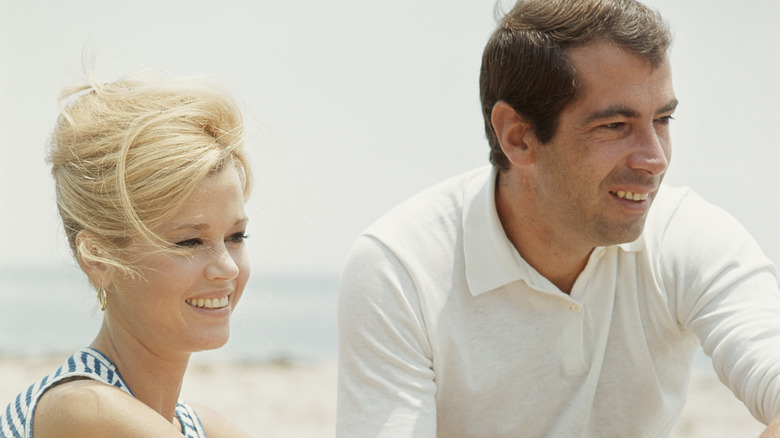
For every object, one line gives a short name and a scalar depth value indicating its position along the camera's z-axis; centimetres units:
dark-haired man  504
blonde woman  411
